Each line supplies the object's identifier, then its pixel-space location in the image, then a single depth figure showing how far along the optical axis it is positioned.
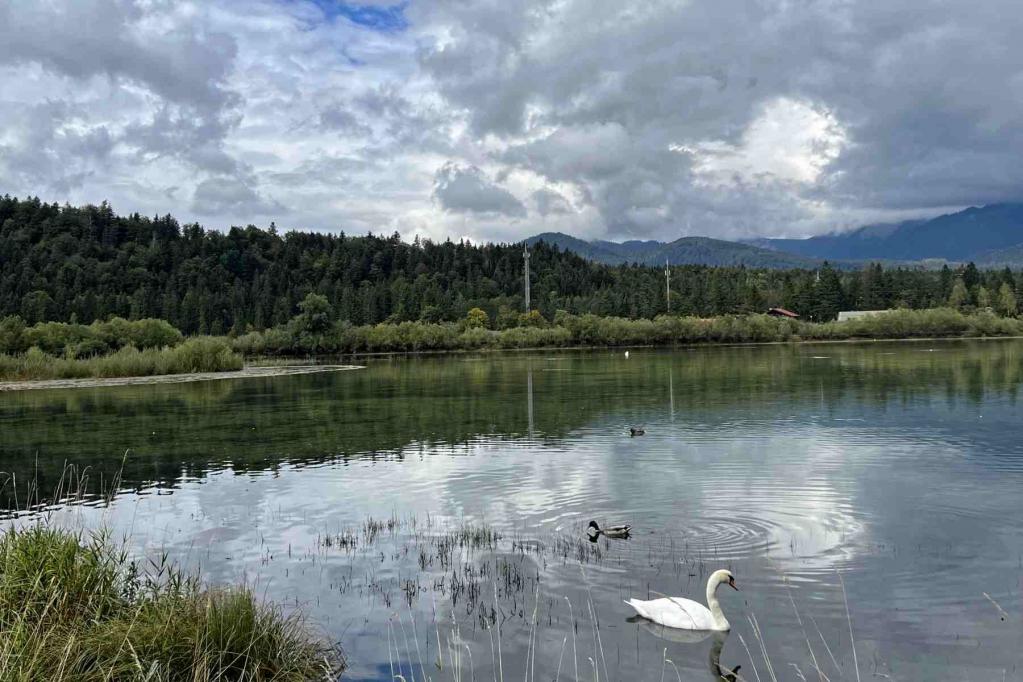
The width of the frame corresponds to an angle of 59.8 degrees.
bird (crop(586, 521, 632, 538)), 17.25
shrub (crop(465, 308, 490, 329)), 166.75
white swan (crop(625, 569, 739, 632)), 12.30
